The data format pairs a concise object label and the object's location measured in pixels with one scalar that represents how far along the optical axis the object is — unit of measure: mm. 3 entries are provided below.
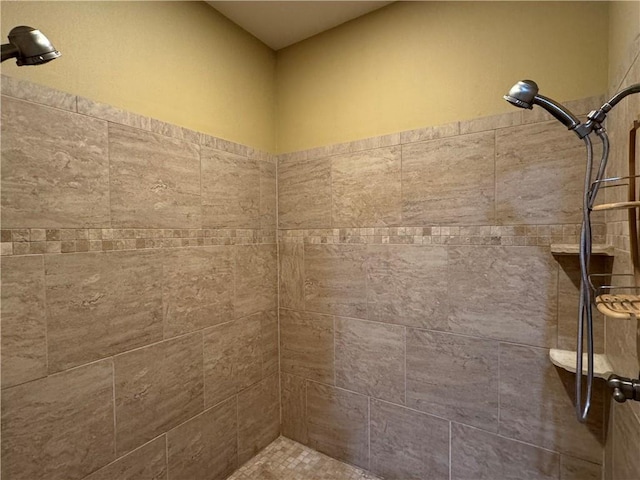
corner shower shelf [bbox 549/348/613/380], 1033
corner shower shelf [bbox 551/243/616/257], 1008
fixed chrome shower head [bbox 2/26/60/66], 672
